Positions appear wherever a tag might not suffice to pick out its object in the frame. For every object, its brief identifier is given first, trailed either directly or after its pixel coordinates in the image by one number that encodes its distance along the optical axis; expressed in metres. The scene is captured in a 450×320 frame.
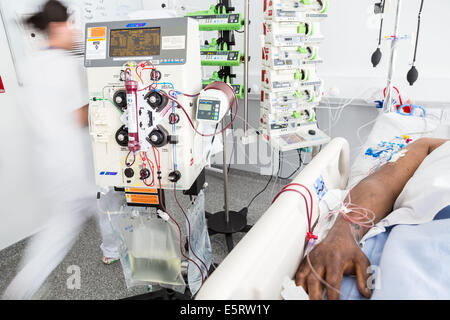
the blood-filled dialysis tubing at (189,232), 1.26
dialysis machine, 1.19
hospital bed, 0.59
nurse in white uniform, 1.91
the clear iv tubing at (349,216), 0.82
